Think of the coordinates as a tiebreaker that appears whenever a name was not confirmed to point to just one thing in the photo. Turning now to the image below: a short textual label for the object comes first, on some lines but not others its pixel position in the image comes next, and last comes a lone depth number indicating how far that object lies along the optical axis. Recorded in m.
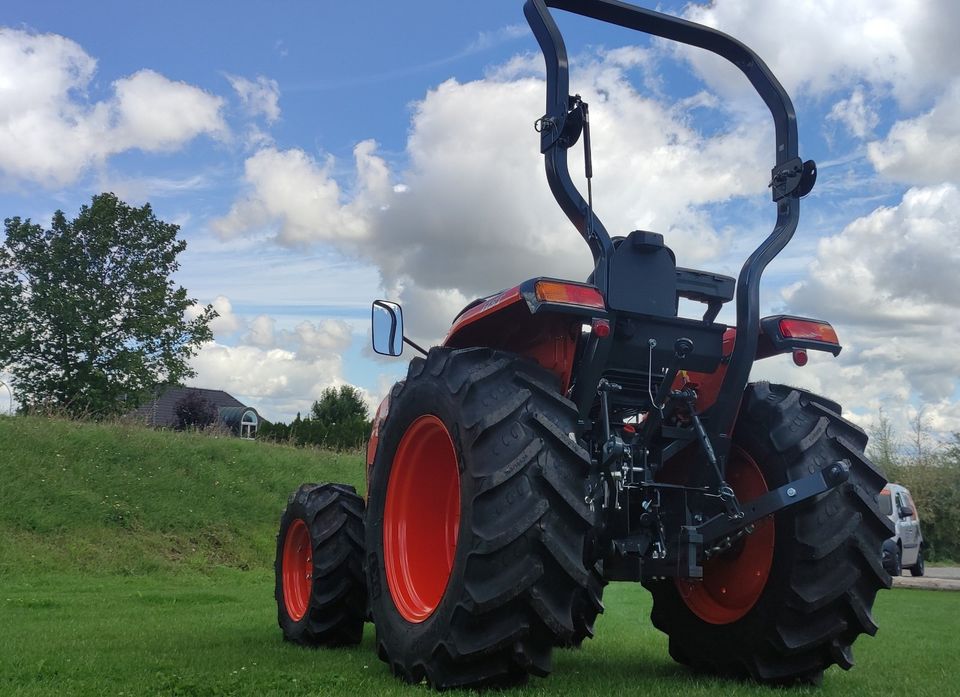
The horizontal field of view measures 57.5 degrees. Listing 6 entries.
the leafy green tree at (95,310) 27.00
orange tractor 3.91
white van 17.75
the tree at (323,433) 27.05
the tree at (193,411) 32.00
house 42.98
